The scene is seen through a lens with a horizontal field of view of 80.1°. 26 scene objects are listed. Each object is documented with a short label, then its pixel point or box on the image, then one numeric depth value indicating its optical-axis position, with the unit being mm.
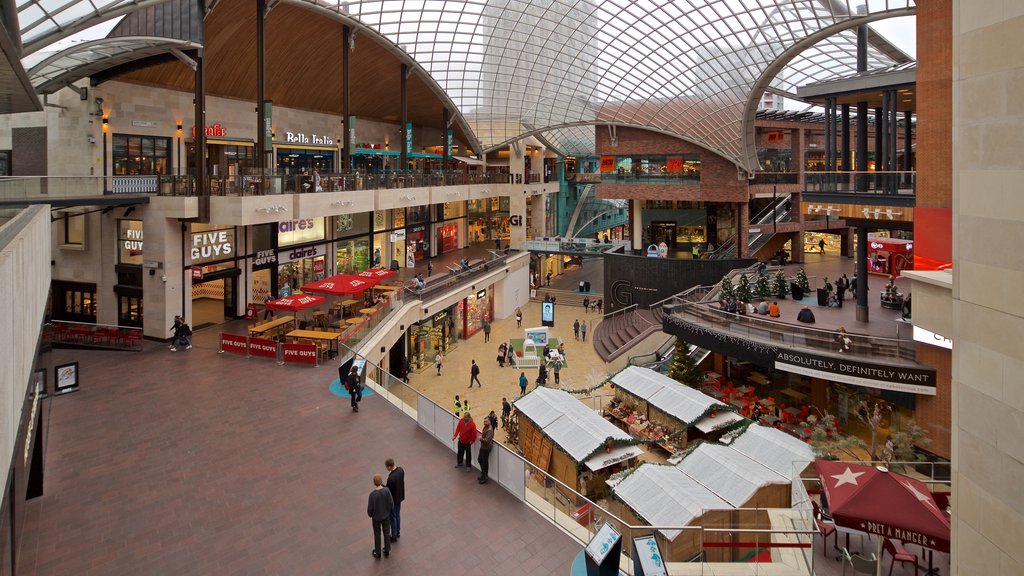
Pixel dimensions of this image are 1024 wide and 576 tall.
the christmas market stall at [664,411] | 21656
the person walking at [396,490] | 11602
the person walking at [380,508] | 10703
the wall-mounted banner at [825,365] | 21234
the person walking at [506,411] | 23812
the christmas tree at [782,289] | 32094
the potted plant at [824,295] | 29938
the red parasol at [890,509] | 10703
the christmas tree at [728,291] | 30406
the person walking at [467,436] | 14391
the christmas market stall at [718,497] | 11133
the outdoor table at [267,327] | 26375
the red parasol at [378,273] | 32781
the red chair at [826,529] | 12426
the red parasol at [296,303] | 26594
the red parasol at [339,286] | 28703
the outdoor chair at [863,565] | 11328
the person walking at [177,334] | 25344
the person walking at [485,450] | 13828
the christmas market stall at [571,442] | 17750
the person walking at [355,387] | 18281
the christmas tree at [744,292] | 30727
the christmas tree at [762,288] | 31406
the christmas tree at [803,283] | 32281
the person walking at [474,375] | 32053
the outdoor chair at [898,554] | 11555
